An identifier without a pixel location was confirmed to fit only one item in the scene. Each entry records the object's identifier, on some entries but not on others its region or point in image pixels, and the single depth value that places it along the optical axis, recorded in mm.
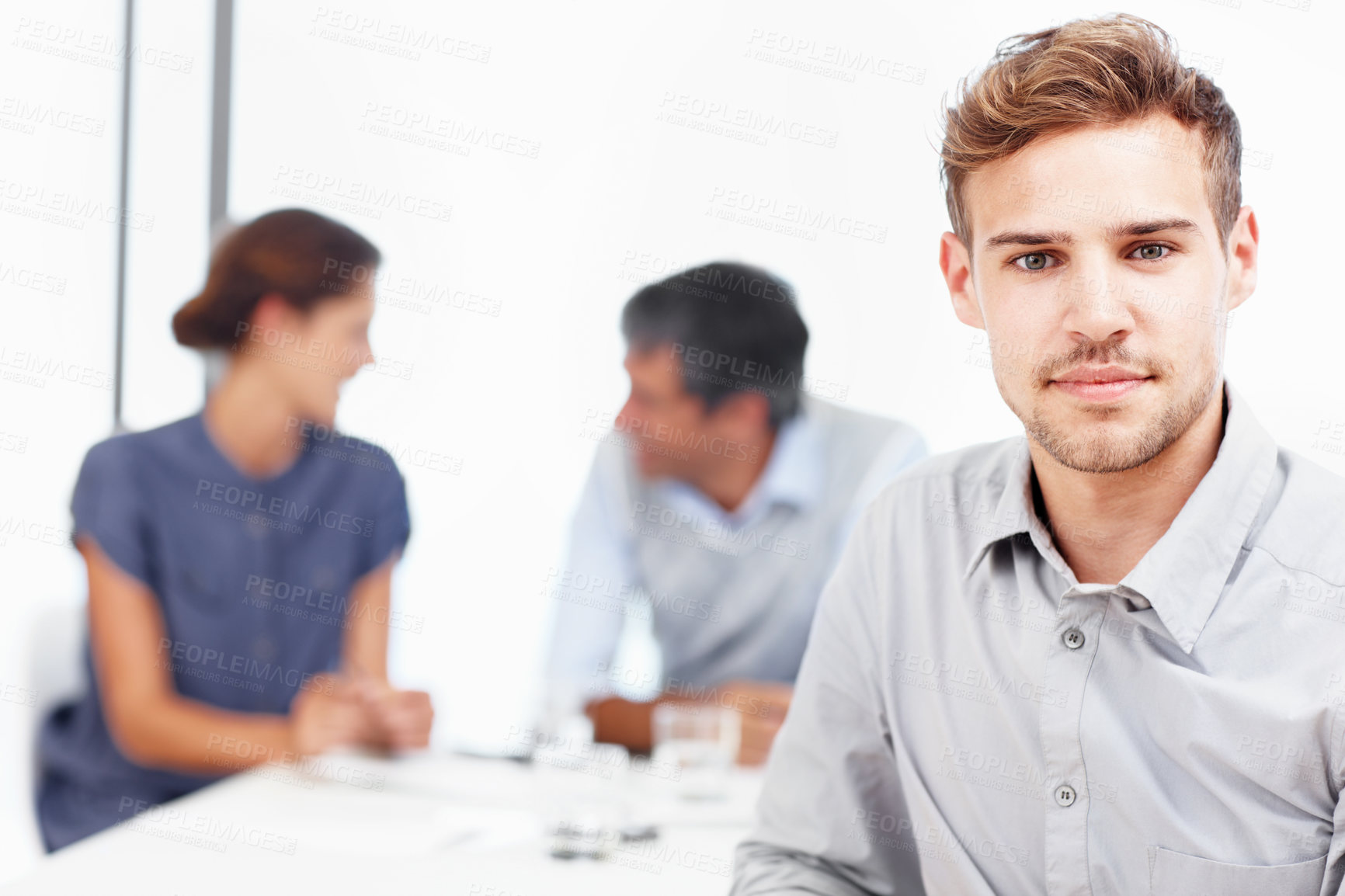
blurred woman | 2181
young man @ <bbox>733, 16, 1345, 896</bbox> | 1648
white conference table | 1810
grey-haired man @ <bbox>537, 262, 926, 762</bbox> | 2569
